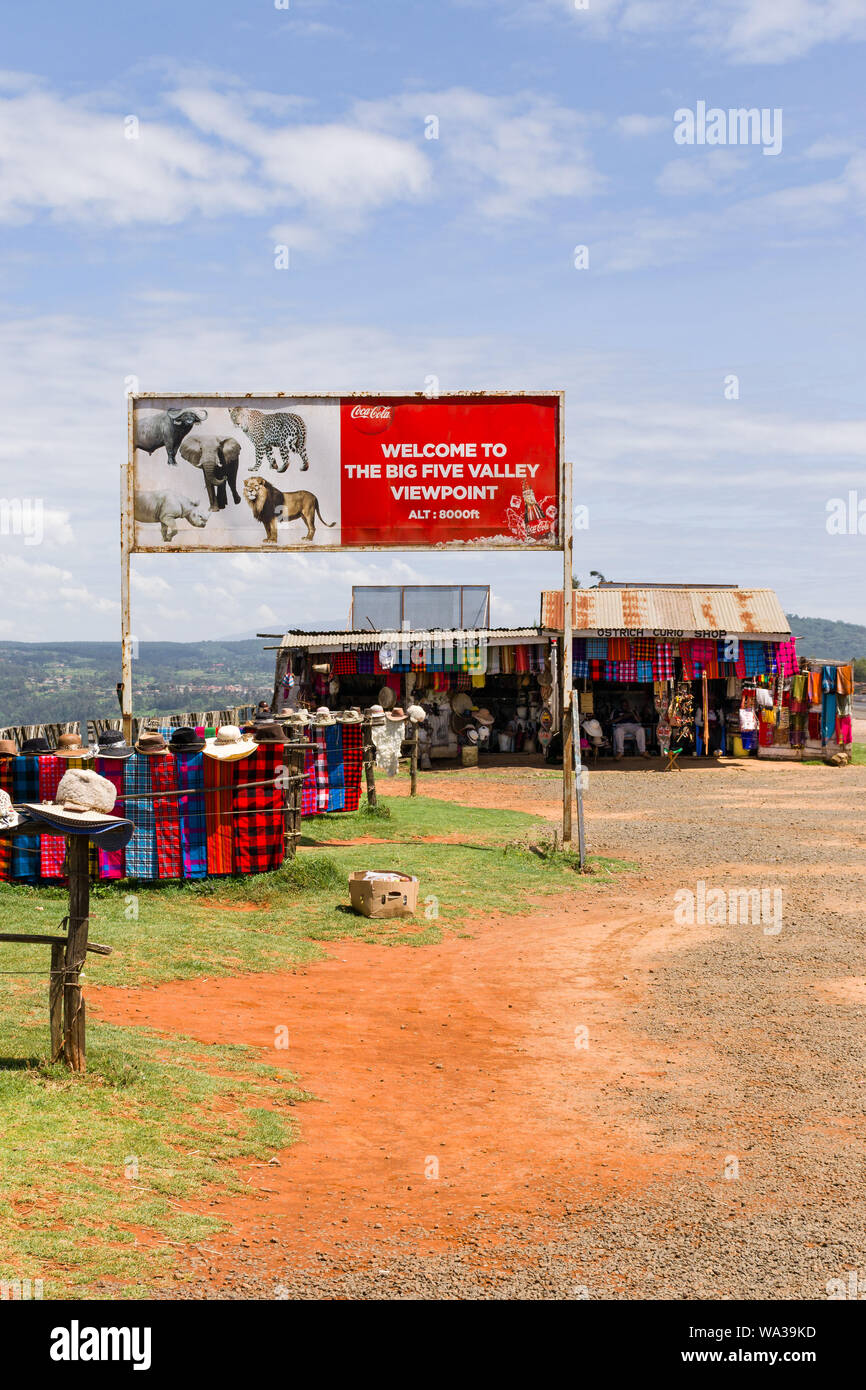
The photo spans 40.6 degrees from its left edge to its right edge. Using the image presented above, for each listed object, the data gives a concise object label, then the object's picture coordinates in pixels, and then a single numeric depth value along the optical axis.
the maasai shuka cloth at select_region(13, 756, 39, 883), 13.98
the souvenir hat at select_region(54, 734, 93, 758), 14.34
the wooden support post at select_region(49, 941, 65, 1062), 7.80
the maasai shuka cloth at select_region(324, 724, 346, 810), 19.78
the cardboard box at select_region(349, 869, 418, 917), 14.48
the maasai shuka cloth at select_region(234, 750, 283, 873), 14.97
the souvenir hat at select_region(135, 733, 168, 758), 14.38
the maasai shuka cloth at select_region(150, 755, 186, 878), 14.43
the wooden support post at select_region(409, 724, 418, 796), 25.77
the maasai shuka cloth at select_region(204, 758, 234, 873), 14.70
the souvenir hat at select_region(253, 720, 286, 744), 15.15
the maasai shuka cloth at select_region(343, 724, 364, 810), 20.09
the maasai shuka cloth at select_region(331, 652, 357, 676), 34.34
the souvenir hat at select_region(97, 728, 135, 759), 14.38
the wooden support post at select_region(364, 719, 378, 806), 21.27
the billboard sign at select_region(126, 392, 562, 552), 18.69
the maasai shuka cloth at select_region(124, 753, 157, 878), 14.34
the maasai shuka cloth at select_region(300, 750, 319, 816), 19.73
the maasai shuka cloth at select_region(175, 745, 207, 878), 14.55
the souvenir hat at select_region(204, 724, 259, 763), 14.64
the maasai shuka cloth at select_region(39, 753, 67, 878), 13.96
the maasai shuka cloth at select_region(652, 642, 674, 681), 34.34
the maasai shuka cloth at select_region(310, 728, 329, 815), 19.70
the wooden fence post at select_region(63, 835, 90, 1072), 7.79
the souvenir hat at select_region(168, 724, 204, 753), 14.66
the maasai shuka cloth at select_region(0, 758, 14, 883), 13.89
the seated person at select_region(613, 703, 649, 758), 34.97
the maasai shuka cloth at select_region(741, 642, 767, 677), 35.03
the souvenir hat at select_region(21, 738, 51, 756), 15.50
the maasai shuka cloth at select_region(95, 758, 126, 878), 14.29
